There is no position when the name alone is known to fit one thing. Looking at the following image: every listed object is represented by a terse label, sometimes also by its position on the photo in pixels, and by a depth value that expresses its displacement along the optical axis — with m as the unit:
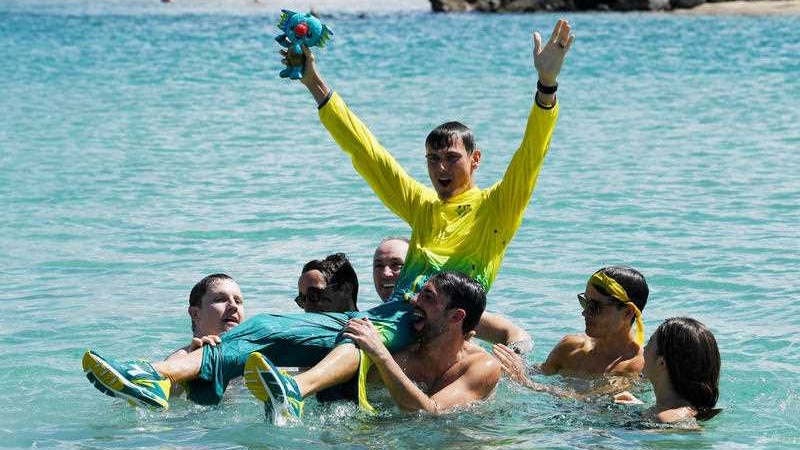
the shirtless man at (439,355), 12.11
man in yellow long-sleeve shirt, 13.12
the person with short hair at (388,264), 15.45
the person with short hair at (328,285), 14.44
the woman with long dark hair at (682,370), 12.07
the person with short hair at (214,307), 13.99
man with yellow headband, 13.99
